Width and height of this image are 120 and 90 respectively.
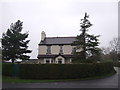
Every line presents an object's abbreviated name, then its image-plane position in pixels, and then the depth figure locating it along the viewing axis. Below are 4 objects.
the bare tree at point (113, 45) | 37.06
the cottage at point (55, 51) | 22.54
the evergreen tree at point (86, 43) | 14.94
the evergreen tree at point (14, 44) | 20.43
